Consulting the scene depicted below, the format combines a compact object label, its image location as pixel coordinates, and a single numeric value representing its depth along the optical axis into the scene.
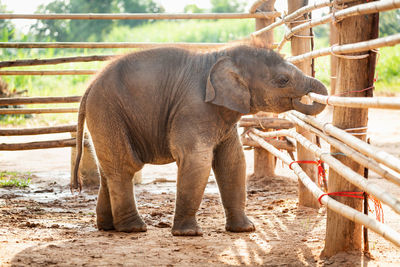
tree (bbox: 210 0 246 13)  48.31
